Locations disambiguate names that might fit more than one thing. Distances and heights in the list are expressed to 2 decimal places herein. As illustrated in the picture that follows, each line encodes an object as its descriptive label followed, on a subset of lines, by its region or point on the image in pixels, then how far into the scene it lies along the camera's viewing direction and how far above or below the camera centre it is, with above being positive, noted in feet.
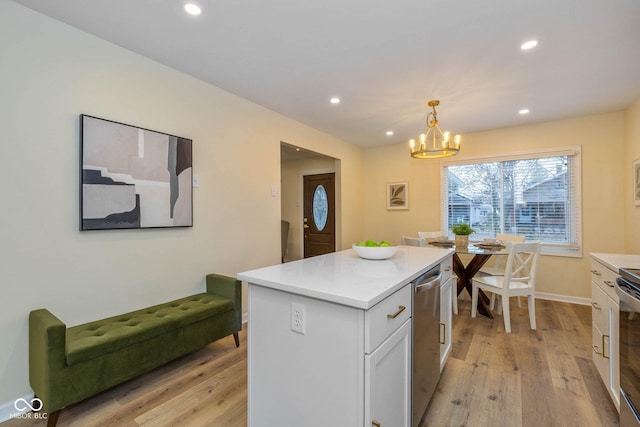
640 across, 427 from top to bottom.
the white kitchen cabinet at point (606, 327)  5.30 -2.30
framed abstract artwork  6.71 +0.97
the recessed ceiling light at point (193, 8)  5.87 +4.31
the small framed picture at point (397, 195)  16.97 +1.16
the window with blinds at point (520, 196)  12.86 +0.91
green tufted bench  5.19 -2.80
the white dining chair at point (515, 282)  9.68 -2.45
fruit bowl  6.03 -0.79
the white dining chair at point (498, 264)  11.88 -2.39
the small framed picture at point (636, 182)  10.35 +1.18
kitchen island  3.53 -1.82
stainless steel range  4.08 -2.01
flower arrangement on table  11.87 -0.81
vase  11.86 -1.09
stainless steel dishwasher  4.79 -2.28
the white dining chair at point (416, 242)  11.53 -1.12
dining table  10.97 -2.16
